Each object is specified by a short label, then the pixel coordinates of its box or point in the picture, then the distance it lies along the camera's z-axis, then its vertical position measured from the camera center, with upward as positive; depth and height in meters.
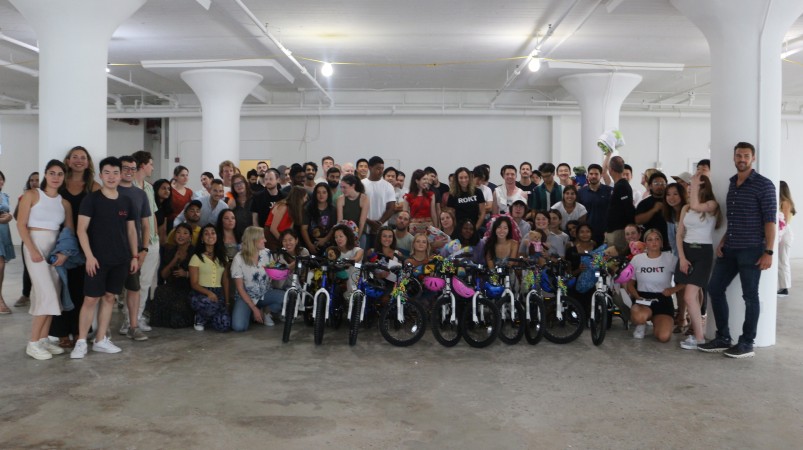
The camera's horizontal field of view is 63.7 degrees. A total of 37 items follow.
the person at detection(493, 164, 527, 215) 8.04 +0.38
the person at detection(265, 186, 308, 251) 6.95 +0.05
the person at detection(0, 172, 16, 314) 7.50 -0.21
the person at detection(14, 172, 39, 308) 7.64 -0.81
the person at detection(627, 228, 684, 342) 6.09 -0.59
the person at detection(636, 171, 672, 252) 6.62 +0.17
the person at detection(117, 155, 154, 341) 5.62 -0.13
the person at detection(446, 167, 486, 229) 7.26 +0.26
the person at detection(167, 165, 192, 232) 7.17 +0.28
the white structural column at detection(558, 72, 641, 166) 11.93 +2.31
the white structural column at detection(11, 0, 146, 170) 5.97 +1.33
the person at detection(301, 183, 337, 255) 6.96 +0.02
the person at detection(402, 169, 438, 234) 7.43 +0.23
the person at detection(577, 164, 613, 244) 7.25 +0.26
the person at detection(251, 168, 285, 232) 7.41 +0.23
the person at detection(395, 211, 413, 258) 6.76 -0.15
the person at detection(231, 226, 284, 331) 6.34 -0.57
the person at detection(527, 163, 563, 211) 8.27 +0.39
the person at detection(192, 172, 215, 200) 8.31 +0.49
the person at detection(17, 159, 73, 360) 5.04 -0.17
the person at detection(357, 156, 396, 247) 7.39 +0.29
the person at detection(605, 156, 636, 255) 6.85 +0.11
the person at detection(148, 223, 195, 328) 6.44 -0.75
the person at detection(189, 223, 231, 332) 6.32 -0.63
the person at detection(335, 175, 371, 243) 6.96 +0.19
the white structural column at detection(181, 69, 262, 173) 12.01 +2.12
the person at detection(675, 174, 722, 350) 5.70 -0.18
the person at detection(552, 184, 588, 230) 7.30 +0.17
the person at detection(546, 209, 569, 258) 6.87 -0.15
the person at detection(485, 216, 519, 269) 6.30 -0.21
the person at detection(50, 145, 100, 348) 5.39 +0.17
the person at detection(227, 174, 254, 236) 7.46 +0.28
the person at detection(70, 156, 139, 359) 5.11 -0.20
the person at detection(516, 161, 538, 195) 9.58 +0.67
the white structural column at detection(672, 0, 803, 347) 5.70 +1.21
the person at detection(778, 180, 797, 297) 8.50 -0.31
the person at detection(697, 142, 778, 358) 5.32 -0.07
